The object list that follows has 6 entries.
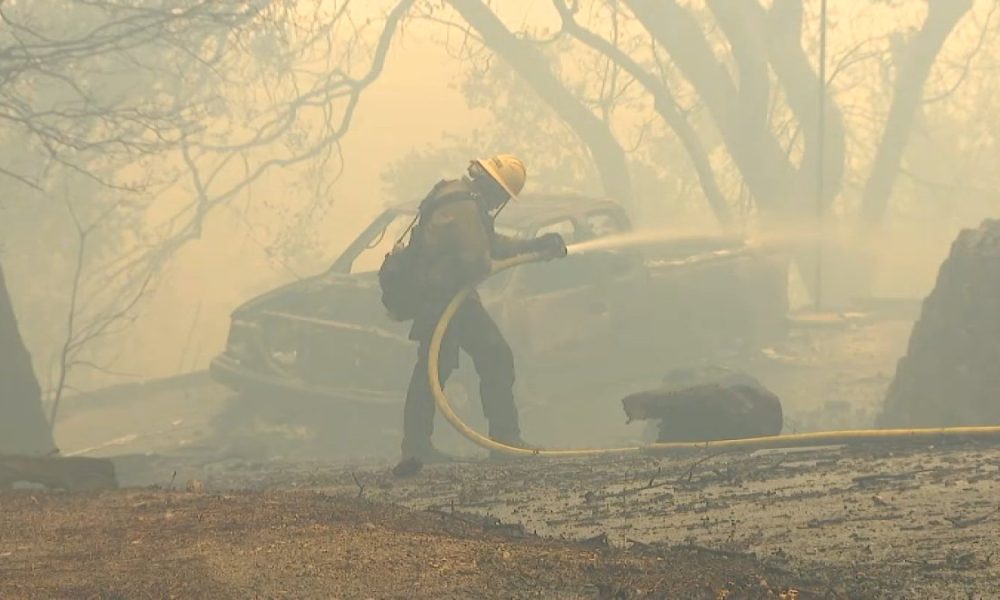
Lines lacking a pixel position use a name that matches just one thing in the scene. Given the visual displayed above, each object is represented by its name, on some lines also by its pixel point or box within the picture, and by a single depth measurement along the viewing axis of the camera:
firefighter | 15.33
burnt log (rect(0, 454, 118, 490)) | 12.07
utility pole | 30.78
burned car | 20.44
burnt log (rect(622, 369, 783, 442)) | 13.33
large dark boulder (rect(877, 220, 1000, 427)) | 14.81
